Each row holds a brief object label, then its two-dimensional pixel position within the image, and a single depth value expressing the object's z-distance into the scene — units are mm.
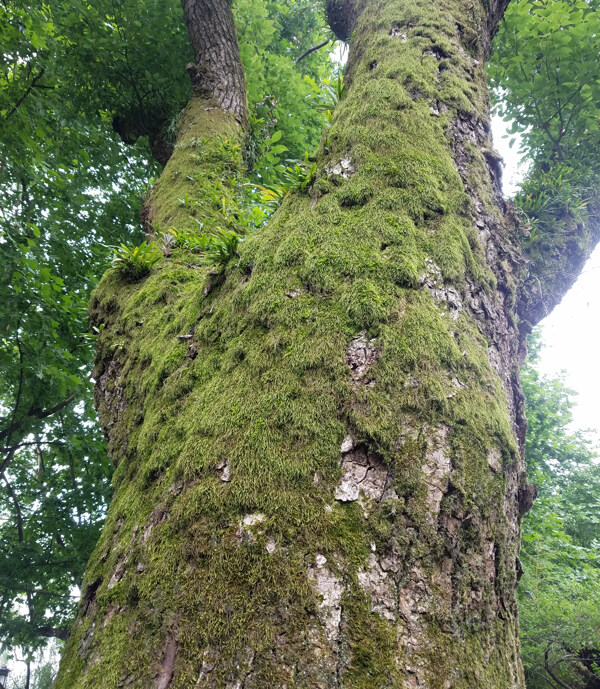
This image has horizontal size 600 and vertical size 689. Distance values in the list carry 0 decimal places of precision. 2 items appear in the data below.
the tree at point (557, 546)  5332
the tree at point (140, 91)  5156
